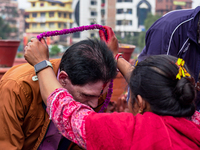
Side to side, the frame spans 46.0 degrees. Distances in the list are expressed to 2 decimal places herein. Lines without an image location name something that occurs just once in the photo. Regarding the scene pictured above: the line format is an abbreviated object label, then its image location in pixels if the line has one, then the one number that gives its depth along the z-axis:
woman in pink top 1.24
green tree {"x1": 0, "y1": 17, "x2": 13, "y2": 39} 27.03
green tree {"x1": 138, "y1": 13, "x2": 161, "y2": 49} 18.40
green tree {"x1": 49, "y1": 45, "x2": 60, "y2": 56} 27.61
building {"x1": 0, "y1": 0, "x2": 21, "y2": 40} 32.12
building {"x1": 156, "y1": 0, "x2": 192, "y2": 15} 27.39
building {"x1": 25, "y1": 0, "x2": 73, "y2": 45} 37.66
